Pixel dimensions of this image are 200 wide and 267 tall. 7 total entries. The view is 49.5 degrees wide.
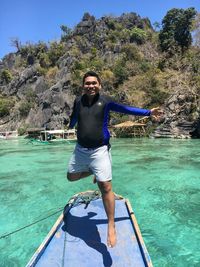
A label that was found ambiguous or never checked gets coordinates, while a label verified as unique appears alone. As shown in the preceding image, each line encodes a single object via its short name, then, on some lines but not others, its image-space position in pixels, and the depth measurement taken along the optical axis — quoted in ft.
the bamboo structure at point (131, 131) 68.67
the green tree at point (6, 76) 130.32
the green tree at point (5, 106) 110.37
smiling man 7.96
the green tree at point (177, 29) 91.81
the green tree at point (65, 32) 127.36
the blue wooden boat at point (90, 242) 6.79
